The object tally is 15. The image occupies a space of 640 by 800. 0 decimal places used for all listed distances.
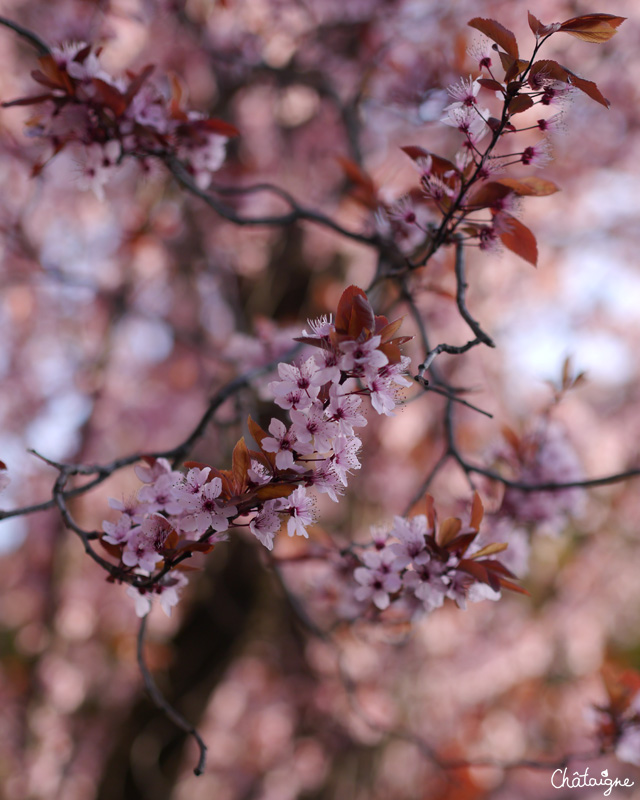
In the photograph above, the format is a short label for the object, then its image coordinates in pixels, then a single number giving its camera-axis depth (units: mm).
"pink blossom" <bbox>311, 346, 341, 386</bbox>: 724
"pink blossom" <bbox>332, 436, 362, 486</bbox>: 734
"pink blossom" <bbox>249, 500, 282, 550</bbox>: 735
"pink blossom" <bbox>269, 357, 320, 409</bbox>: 728
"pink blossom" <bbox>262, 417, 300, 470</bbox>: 730
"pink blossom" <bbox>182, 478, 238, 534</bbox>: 730
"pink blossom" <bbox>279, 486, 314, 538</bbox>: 736
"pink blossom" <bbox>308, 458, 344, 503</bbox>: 735
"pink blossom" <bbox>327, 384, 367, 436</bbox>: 729
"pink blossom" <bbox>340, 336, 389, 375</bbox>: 723
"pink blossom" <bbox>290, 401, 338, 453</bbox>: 730
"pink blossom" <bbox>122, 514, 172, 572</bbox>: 746
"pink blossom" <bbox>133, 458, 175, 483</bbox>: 776
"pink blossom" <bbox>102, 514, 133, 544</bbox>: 751
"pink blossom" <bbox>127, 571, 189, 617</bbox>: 751
